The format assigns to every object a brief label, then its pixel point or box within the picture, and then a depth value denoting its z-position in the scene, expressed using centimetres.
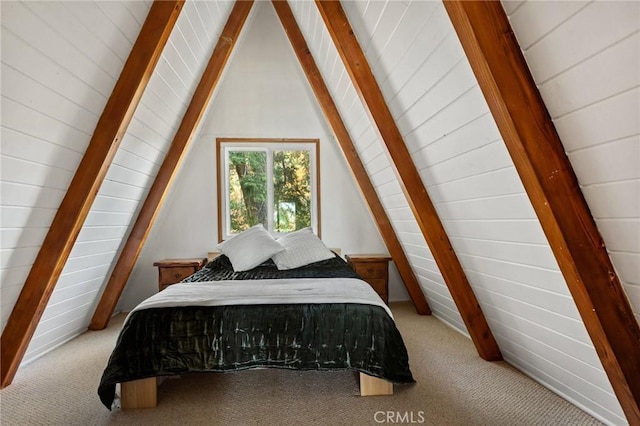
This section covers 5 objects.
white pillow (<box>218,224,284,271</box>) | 270
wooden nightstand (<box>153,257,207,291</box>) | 310
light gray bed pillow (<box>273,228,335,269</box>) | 273
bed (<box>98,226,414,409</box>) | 162
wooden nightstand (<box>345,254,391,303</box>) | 327
